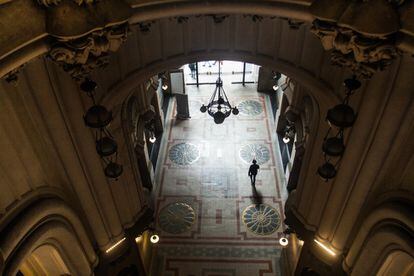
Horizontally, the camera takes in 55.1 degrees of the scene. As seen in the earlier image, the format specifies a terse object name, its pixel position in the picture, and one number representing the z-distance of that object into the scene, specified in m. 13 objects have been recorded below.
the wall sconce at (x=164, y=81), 13.47
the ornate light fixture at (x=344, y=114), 3.97
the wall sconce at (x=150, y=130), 11.09
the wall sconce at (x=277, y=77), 11.57
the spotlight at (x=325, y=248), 7.13
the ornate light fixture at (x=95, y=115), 4.00
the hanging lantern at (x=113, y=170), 5.20
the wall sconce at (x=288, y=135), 10.97
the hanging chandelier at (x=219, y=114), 8.82
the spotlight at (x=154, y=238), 9.00
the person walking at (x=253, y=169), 10.96
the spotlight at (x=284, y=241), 8.99
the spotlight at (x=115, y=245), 7.51
